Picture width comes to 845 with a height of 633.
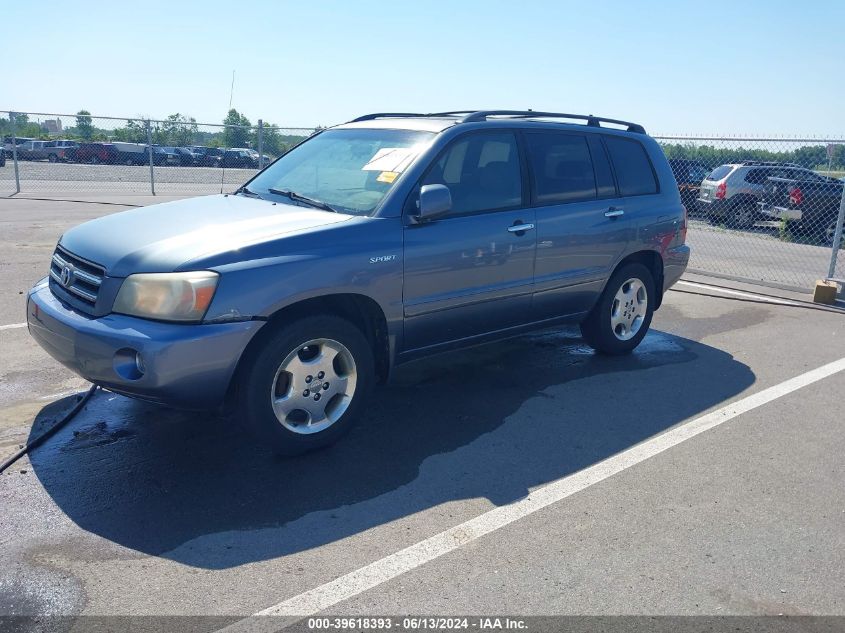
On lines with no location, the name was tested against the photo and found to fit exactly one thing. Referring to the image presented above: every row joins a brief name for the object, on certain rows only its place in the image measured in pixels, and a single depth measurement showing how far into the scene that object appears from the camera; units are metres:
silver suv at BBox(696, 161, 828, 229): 17.86
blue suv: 3.92
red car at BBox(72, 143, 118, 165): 30.62
